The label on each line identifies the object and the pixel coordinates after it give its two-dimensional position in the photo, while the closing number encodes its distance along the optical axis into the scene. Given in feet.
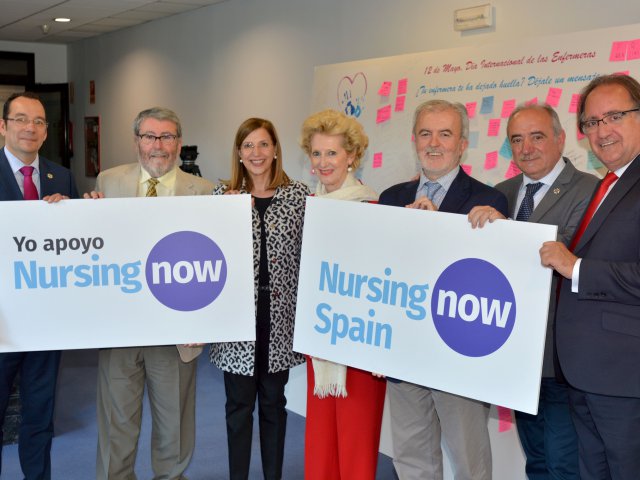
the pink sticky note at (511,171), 13.26
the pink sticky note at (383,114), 16.21
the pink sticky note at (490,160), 13.64
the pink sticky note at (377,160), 16.33
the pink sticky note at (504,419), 11.09
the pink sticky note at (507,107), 13.43
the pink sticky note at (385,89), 16.29
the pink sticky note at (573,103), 12.34
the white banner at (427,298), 7.40
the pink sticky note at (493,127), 13.66
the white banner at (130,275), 9.05
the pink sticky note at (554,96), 12.66
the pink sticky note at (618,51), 11.62
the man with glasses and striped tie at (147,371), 9.75
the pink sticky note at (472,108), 14.14
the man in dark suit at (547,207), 8.29
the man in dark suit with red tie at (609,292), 6.77
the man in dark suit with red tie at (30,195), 9.96
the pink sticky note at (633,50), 11.42
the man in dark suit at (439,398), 8.02
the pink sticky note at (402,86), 15.90
